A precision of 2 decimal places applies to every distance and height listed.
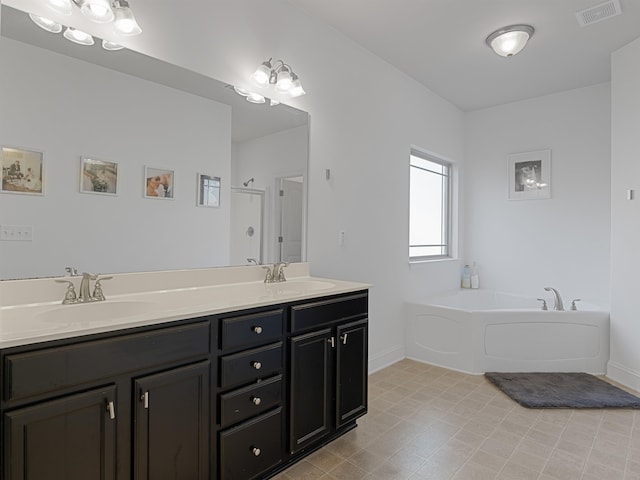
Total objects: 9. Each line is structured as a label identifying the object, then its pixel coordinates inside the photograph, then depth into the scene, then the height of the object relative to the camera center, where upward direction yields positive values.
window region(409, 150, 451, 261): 3.98 +0.41
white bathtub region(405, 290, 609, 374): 3.15 -0.84
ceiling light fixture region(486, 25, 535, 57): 2.71 +1.54
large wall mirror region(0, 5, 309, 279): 1.48 +0.38
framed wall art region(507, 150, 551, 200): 4.08 +0.79
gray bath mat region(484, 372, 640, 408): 2.56 -1.10
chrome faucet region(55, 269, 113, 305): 1.51 -0.23
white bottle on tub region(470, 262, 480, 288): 4.48 -0.44
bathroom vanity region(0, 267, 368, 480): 1.09 -0.55
